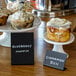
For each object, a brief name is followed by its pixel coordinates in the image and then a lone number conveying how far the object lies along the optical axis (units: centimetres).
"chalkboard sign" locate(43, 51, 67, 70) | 100
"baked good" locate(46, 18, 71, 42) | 107
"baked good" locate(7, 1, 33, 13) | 134
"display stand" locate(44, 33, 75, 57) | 110
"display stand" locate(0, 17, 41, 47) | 119
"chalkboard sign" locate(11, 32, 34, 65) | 103
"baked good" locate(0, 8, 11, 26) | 124
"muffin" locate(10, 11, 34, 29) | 118
